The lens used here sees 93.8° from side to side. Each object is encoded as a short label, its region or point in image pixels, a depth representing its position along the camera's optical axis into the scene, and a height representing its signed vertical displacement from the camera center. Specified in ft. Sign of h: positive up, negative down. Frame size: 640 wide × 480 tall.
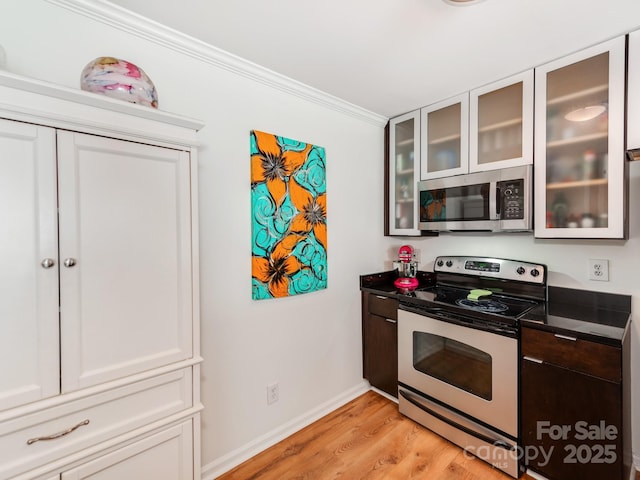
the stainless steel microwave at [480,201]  6.03 +0.76
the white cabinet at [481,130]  6.07 +2.39
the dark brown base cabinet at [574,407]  4.38 -2.71
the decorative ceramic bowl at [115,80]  3.50 +1.87
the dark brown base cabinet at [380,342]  7.47 -2.75
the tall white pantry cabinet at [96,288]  2.96 -0.58
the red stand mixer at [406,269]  8.07 -0.94
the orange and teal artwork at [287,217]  6.02 +0.43
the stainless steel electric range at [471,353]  5.44 -2.41
